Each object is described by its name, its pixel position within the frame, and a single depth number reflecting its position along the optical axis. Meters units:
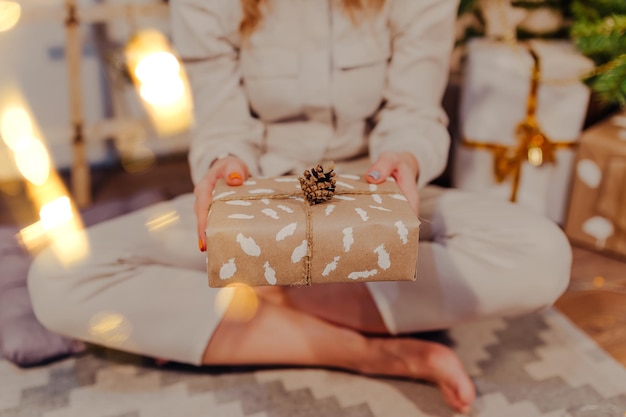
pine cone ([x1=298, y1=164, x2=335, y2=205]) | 0.72
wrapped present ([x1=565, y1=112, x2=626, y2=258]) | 1.35
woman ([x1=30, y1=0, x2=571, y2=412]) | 1.01
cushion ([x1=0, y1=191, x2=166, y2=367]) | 1.08
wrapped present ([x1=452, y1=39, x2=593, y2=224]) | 1.39
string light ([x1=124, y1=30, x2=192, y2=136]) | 1.74
